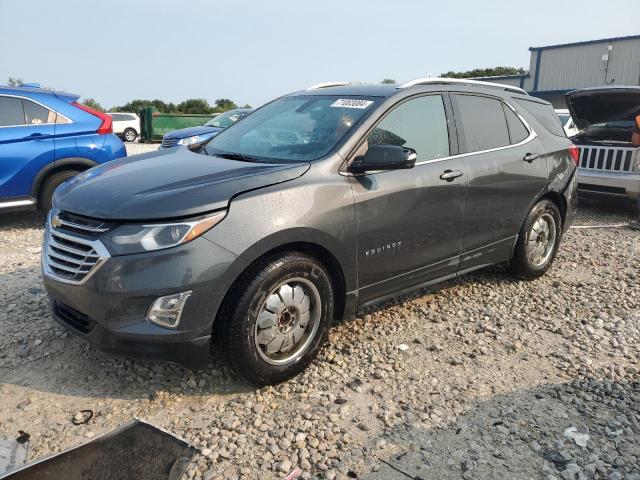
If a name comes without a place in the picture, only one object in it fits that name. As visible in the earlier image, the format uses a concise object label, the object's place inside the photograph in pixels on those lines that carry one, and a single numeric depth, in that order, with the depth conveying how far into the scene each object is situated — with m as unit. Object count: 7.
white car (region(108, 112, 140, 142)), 26.58
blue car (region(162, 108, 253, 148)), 10.09
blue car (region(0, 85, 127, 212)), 6.29
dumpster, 25.48
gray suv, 2.68
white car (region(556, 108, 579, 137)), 11.21
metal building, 25.98
